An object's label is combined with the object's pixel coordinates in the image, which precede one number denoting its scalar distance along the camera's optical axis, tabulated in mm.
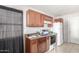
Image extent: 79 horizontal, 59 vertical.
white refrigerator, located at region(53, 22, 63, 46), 2824
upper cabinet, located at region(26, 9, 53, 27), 1840
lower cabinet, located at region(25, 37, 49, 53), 1686
